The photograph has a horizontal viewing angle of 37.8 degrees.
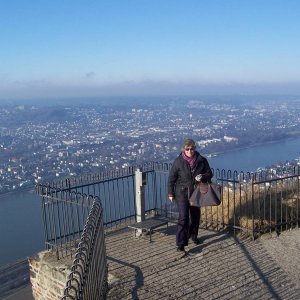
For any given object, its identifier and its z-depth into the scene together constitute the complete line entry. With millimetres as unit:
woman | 7398
